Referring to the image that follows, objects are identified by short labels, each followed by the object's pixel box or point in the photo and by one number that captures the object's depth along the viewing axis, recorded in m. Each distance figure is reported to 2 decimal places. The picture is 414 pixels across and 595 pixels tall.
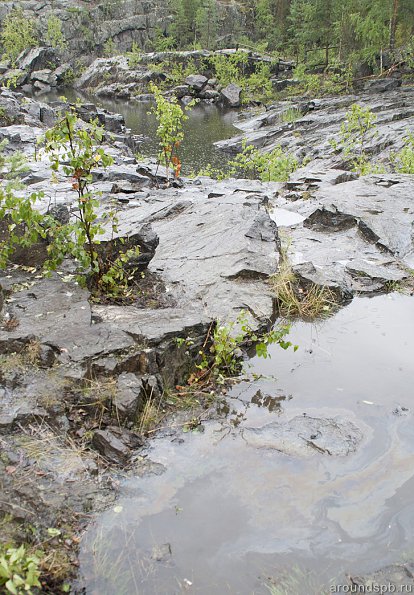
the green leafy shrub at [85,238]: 5.57
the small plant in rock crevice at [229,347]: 5.38
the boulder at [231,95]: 40.97
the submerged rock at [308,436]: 4.44
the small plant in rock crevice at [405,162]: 12.91
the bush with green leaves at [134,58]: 55.75
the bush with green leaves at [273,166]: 15.70
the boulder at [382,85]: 33.66
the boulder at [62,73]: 55.84
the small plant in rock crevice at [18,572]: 2.65
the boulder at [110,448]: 4.22
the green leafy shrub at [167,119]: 13.14
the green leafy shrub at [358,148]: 14.14
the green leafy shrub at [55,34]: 63.62
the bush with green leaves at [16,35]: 60.25
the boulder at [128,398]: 4.56
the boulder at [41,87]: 50.50
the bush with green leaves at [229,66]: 46.81
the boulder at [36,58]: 56.25
